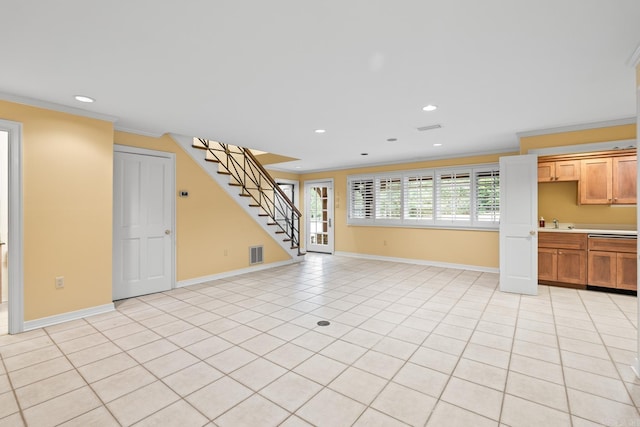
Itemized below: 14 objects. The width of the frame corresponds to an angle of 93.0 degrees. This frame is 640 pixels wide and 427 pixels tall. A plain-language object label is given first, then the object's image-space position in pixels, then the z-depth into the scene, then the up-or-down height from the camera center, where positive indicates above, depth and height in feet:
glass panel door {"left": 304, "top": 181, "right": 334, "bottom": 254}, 28.76 -0.32
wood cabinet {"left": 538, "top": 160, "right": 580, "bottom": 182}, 16.11 +2.25
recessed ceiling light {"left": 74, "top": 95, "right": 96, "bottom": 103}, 10.57 +4.06
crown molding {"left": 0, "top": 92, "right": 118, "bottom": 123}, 10.36 +3.95
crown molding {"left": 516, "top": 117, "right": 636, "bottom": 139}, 13.56 +4.06
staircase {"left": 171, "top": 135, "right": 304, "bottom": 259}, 17.58 +2.02
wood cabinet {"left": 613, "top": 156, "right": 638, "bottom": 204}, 14.80 +1.60
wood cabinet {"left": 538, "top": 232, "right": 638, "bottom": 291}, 14.32 -2.39
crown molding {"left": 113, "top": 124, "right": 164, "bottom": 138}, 14.06 +3.96
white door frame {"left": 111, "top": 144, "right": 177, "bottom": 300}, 16.15 -0.37
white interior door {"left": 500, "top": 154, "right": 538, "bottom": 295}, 14.83 -0.58
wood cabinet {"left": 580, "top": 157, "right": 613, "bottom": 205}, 15.34 +1.59
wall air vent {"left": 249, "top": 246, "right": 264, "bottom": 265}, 20.80 -2.92
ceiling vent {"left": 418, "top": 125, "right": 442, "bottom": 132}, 14.30 +4.07
